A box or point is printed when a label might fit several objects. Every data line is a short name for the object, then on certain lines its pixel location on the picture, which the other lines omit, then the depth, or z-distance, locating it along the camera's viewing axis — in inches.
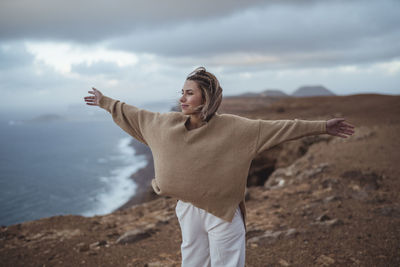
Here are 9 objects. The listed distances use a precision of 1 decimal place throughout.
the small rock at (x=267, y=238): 175.3
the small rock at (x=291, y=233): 177.5
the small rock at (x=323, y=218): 195.0
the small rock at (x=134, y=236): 196.9
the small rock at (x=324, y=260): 143.1
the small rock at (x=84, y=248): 185.6
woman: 81.0
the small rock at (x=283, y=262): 146.7
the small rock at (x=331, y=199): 224.8
